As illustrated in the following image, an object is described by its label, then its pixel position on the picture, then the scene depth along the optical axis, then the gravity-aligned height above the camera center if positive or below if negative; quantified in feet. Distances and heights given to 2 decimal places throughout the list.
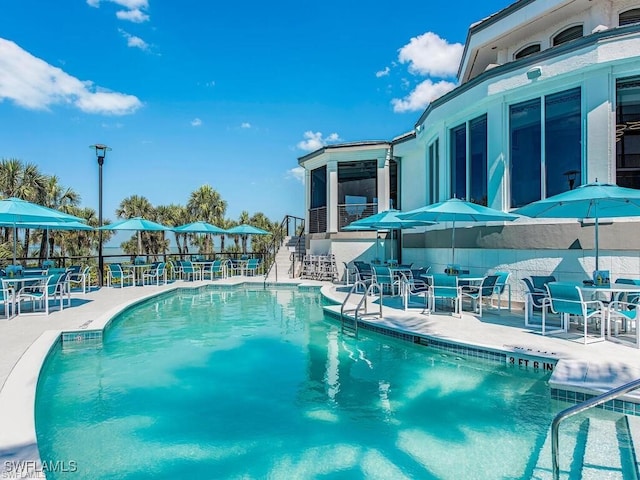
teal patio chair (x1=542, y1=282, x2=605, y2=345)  21.01 -2.83
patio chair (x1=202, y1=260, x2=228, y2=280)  58.91 -3.00
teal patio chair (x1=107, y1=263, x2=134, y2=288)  50.24 -2.85
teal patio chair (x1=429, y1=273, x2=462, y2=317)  28.27 -2.67
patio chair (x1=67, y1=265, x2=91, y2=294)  43.55 -2.91
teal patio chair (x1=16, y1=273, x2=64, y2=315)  30.66 -3.38
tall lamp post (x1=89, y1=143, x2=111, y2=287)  49.71 +11.29
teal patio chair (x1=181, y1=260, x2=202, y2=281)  56.95 -3.16
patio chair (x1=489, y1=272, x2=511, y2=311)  30.12 -2.68
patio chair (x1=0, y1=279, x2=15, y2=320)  29.04 -3.67
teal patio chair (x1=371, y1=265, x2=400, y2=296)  37.58 -2.44
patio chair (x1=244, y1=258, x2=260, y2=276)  64.34 -2.42
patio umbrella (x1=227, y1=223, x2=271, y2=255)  64.39 +3.06
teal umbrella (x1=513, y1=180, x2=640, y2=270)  21.50 +2.82
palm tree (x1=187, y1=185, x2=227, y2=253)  131.54 +14.23
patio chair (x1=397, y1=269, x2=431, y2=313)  30.99 -3.21
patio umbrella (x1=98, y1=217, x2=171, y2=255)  51.26 +3.02
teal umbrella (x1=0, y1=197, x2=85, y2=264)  30.72 +2.76
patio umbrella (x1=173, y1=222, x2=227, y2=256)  58.39 +3.03
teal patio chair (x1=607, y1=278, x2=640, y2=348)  20.89 -3.32
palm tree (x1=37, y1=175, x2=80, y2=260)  85.35 +12.01
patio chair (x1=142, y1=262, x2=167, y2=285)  53.36 -3.37
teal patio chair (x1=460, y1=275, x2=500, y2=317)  28.71 -2.72
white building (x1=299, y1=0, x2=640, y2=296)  27.78 +9.49
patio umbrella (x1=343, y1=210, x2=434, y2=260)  38.83 +2.73
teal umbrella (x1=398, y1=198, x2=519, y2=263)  27.40 +2.69
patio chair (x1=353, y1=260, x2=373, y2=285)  43.13 -2.40
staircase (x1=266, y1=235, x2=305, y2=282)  64.39 -1.52
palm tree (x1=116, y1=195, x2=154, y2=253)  125.88 +12.90
